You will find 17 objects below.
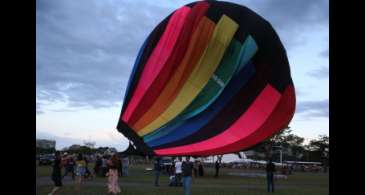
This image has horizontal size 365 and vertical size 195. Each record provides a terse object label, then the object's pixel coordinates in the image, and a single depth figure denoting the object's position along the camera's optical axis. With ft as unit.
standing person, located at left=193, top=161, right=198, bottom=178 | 112.24
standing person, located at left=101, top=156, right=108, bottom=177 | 99.15
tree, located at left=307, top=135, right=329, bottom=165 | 340.61
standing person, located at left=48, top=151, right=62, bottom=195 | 51.01
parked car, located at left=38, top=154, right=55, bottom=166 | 167.32
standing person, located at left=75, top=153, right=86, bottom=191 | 64.68
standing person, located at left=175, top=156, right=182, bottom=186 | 65.72
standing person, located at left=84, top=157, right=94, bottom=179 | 93.36
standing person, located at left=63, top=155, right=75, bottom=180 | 79.65
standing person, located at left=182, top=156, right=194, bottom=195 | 50.13
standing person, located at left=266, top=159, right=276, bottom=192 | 66.74
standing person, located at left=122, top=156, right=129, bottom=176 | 103.82
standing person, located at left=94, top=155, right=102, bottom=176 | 103.96
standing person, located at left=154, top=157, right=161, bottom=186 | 73.54
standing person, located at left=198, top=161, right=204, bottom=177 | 109.35
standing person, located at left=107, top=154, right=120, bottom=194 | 53.36
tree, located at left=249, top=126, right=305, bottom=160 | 250.45
